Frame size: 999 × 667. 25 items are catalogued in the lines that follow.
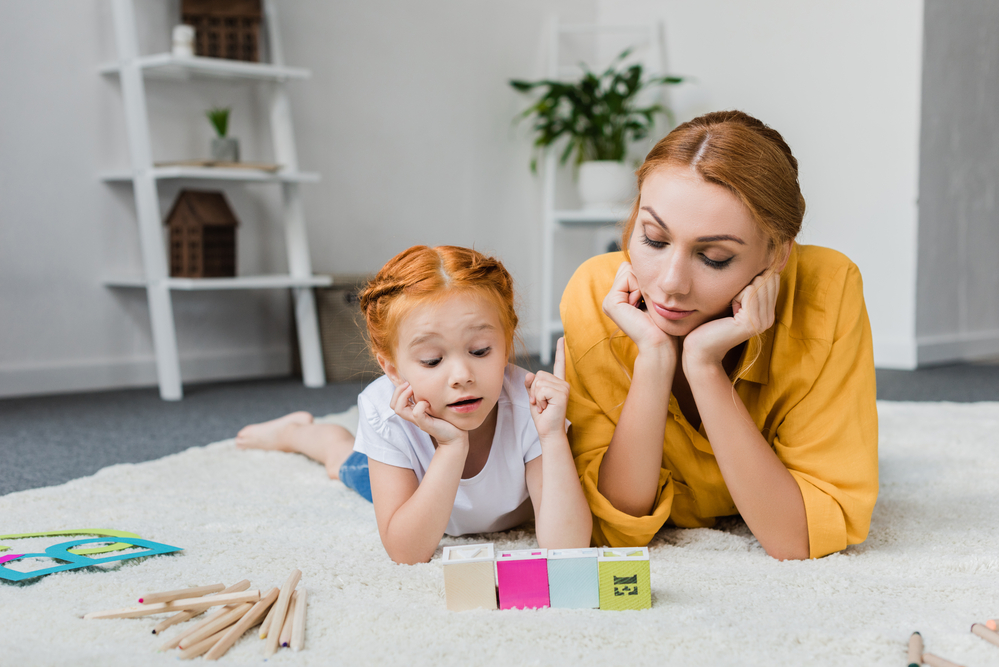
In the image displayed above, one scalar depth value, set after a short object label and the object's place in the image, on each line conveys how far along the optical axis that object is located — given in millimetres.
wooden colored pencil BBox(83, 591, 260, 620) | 797
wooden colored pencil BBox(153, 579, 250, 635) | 772
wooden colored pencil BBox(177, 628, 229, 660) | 719
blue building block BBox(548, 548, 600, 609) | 820
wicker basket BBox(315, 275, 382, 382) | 2779
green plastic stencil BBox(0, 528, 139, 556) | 1006
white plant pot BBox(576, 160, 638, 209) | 3223
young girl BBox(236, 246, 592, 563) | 923
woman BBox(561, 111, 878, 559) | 873
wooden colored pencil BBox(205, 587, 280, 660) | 723
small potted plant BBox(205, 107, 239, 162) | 2537
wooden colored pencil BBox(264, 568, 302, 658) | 737
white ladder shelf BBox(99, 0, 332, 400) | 2383
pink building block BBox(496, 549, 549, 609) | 820
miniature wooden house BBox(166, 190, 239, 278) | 2473
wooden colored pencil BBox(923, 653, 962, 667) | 685
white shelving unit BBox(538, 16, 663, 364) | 3232
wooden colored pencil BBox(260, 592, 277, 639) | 764
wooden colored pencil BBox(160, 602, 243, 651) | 738
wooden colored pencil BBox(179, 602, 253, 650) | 737
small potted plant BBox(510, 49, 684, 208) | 3189
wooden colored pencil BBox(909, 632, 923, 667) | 699
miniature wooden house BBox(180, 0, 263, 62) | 2535
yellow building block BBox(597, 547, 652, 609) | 819
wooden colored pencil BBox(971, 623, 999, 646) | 734
